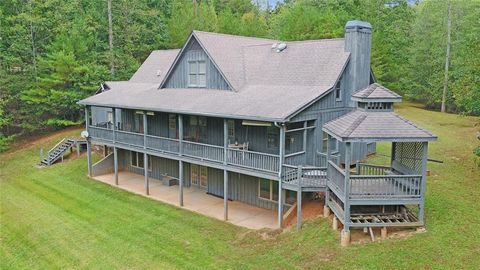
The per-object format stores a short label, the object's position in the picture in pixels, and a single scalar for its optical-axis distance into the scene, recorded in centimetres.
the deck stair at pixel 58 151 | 2880
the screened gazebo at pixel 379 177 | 1298
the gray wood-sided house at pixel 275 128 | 1352
